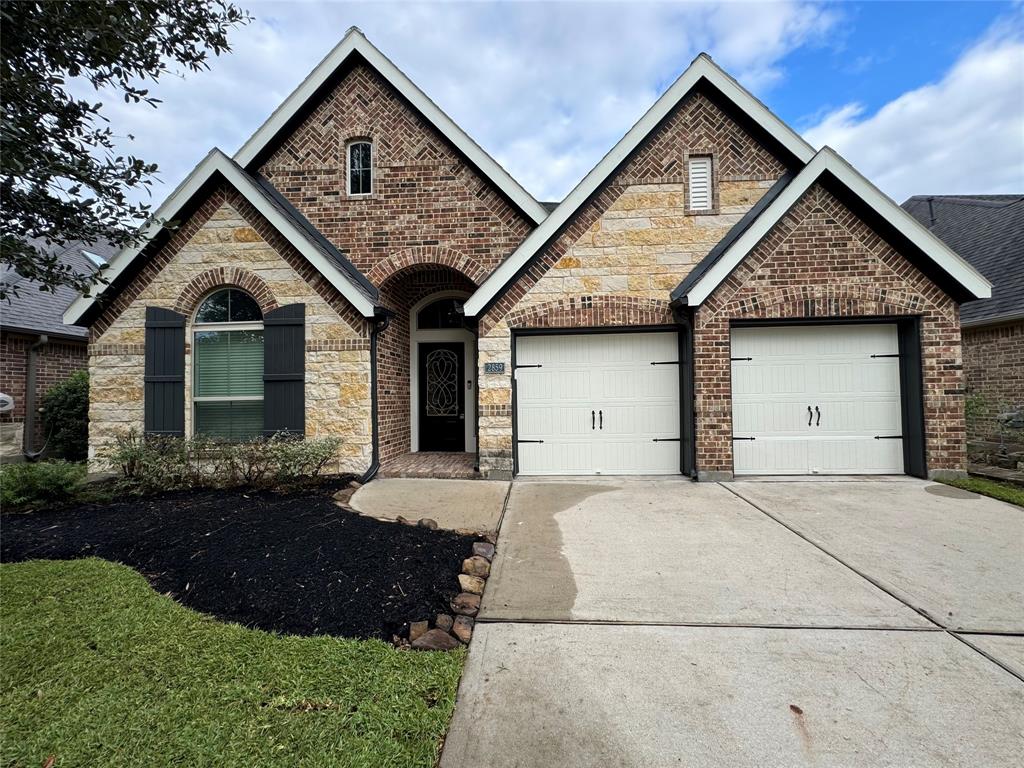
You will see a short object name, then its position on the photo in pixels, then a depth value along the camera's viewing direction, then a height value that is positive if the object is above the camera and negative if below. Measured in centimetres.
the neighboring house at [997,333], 834 +120
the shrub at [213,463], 634 -91
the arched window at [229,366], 757 +52
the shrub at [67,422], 984 -48
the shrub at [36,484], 571 -105
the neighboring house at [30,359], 978 +91
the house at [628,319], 690 +119
